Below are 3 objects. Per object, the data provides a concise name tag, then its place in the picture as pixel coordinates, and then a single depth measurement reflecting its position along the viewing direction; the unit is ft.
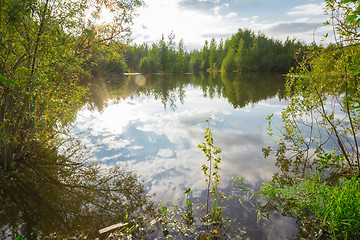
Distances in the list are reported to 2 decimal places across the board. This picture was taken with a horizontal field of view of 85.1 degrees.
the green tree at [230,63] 272.72
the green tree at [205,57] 372.17
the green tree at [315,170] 12.19
